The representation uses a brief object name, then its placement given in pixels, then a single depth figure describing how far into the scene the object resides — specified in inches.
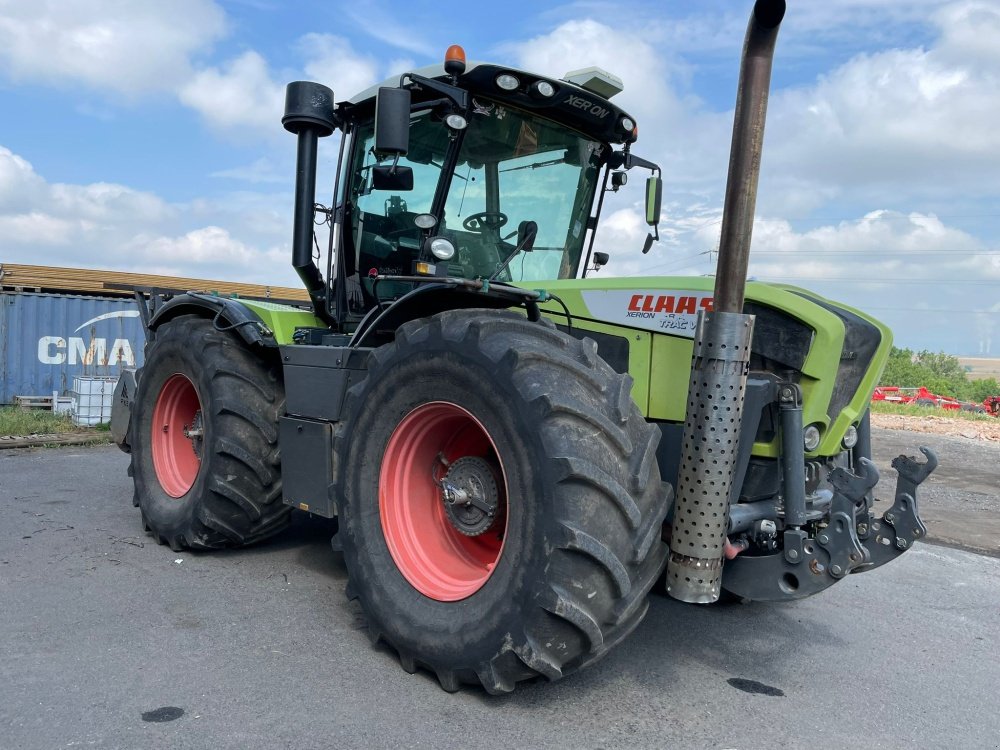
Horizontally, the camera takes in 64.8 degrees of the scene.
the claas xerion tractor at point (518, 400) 112.2
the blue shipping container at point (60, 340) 574.9
